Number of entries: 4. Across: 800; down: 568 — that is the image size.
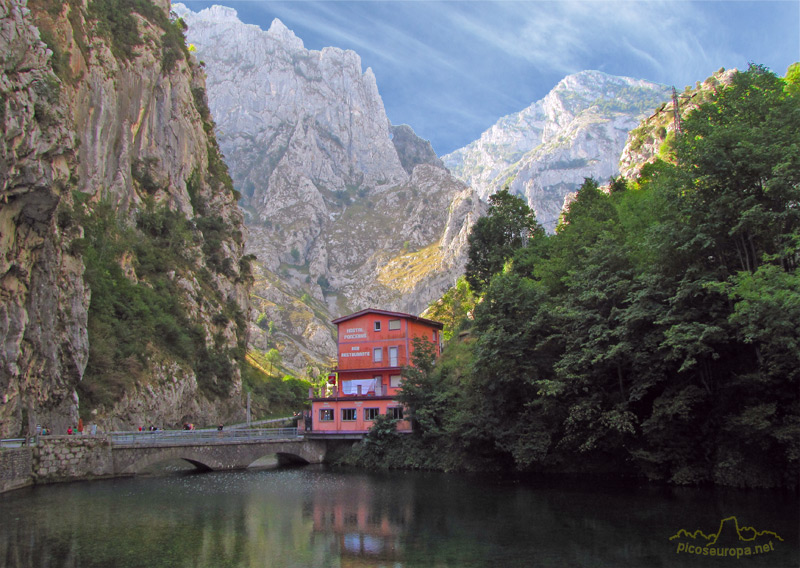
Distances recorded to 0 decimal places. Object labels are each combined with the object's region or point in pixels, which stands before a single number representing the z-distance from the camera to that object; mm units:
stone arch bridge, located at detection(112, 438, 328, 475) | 38656
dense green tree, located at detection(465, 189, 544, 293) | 63688
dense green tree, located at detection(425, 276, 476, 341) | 74312
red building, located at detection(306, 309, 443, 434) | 49500
